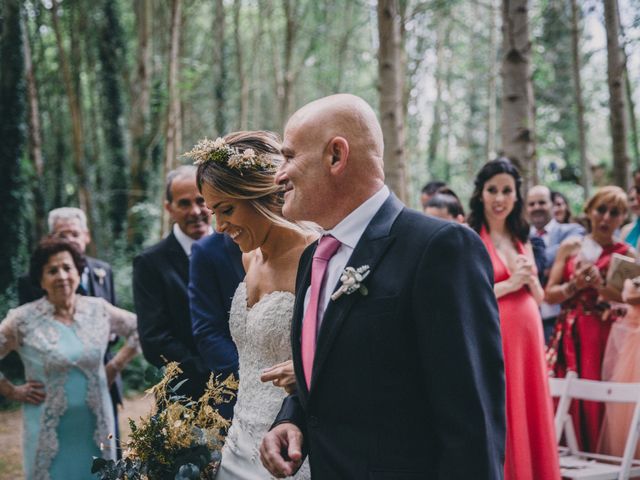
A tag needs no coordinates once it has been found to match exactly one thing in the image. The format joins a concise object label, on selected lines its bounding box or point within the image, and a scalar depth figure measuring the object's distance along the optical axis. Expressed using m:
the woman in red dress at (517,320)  4.54
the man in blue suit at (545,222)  7.87
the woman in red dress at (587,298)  5.76
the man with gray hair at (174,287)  4.22
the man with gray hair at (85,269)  5.87
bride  2.91
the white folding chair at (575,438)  4.62
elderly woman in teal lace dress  5.02
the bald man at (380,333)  1.85
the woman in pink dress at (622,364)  5.36
